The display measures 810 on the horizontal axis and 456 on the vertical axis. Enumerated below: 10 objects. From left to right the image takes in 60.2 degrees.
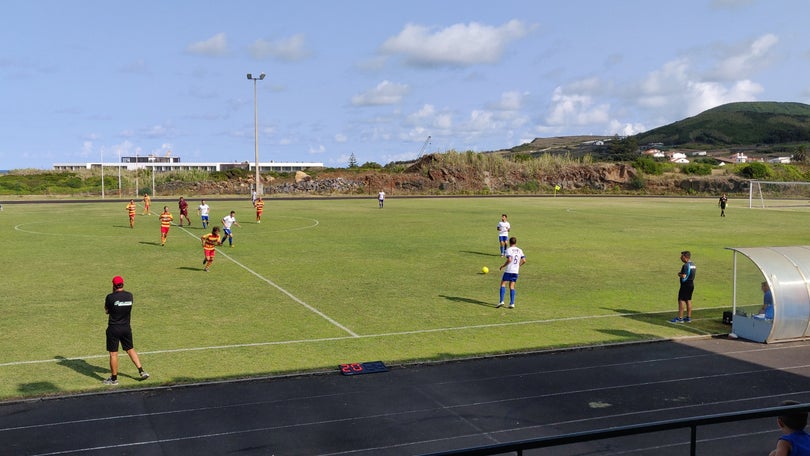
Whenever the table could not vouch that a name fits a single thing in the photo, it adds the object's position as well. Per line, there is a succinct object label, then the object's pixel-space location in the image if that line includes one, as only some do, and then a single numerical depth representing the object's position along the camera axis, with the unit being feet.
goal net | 245.45
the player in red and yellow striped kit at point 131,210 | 129.08
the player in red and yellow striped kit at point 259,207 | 144.66
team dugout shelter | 49.57
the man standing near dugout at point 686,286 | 56.24
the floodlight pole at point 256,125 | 217.62
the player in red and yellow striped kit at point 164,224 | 103.71
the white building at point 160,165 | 633.61
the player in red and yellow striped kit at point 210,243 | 78.85
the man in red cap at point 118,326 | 40.22
